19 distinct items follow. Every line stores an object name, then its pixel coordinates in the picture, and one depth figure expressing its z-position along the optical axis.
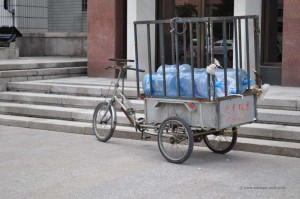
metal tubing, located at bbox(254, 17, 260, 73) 8.55
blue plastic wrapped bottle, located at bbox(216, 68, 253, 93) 8.44
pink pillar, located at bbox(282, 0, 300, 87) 12.47
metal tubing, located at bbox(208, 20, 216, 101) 7.81
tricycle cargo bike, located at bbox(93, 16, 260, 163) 8.02
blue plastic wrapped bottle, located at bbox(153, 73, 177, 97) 8.43
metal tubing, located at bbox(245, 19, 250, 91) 8.54
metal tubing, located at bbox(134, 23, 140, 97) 8.91
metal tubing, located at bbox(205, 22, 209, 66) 7.92
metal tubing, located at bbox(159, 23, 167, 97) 8.41
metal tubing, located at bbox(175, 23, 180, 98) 8.22
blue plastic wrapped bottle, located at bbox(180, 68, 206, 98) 8.21
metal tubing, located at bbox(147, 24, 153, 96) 8.62
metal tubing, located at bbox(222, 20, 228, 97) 7.99
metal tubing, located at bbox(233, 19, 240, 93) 8.30
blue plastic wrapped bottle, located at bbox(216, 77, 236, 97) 8.16
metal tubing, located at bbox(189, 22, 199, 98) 8.08
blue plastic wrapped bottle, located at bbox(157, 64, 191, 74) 8.48
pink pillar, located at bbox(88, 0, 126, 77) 15.18
